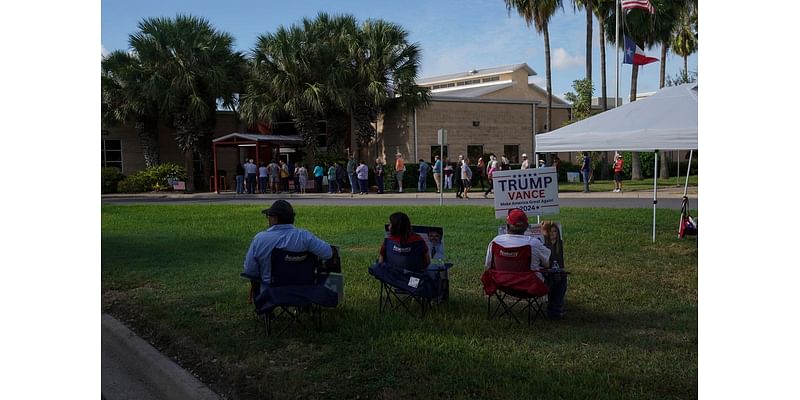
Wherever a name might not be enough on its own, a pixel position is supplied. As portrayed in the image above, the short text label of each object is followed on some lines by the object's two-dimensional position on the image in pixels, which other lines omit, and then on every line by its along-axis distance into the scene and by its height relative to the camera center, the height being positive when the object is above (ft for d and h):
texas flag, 90.33 +14.98
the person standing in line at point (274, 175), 106.22 +0.43
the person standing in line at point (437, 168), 88.87 +1.06
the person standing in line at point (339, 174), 103.45 +0.48
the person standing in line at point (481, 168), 94.04 +1.08
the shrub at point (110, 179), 113.29 +0.06
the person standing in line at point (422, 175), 96.65 +0.21
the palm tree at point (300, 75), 110.42 +15.94
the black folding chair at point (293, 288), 20.63 -3.22
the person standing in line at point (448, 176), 101.25 +0.06
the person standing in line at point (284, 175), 107.55 +0.42
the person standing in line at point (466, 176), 84.36 +0.03
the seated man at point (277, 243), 21.47 -1.96
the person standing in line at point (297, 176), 106.56 +0.18
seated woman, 23.13 -2.25
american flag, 83.87 +19.96
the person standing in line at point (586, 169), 88.43 +0.76
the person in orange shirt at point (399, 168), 98.99 +1.21
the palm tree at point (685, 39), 158.29 +30.02
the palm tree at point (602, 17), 119.24 +26.67
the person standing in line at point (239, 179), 105.70 -0.11
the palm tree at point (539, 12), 119.96 +27.56
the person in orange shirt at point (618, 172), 83.86 +0.34
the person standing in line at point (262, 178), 105.70 +0.01
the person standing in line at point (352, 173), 97.85 +0.58
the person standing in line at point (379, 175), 99.40 +0.28
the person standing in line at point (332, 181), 102.47 -0.52
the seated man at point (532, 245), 22.07 -2.14
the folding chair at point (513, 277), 21.53 -3.06
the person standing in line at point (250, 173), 103.86 +0.74
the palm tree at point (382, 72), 111.65 +16.42
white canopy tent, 32.27 +2.19
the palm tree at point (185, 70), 112.47 +17.18
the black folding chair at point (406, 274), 22.75 -3.11
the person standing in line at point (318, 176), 105.09 +0.23
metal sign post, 75.70 +4.17
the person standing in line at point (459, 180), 84.93 -0.44
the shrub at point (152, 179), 114.01 +0.03
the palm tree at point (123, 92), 112.47 +13.76
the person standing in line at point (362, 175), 97.86 +0.29
